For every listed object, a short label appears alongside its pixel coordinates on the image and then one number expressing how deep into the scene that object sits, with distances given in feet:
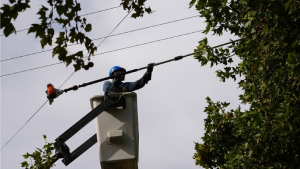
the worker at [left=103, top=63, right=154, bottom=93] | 59.22
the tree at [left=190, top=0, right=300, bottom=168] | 50.11
